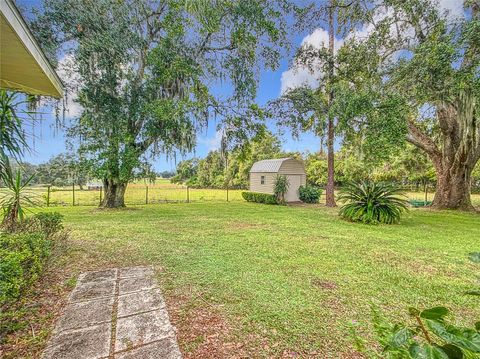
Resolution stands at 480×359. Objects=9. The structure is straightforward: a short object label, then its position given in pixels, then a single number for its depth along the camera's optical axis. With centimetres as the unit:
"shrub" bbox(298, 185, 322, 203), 1261
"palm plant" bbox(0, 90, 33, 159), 274
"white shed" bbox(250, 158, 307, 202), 1278
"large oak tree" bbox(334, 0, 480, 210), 619
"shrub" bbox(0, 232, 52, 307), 185
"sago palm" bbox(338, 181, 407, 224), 657
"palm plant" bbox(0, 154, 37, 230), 323
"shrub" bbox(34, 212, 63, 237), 348
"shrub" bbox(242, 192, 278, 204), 1212
